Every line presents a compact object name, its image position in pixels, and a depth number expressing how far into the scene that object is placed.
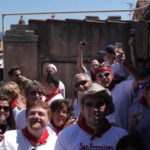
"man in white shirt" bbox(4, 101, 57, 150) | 3.76
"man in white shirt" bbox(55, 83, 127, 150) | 3.53
